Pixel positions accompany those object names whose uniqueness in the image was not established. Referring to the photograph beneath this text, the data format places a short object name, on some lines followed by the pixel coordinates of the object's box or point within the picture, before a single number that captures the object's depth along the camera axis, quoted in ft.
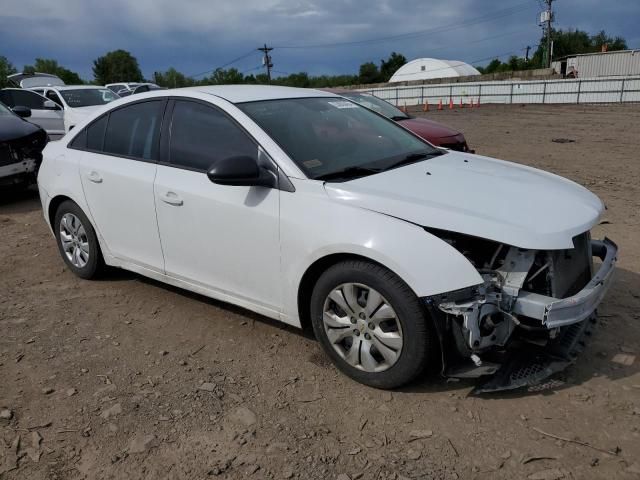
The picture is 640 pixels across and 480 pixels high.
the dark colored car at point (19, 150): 25.68
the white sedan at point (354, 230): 9.20
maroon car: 27.99
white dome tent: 244.11
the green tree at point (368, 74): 297.12
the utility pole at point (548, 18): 179.32
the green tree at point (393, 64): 298.97
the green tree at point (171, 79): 280.92
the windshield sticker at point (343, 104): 14.14
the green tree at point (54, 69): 238.48
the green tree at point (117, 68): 287.89
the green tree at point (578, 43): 252.21
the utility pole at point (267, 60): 209.87
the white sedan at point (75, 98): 36.96
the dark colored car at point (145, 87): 68.10
